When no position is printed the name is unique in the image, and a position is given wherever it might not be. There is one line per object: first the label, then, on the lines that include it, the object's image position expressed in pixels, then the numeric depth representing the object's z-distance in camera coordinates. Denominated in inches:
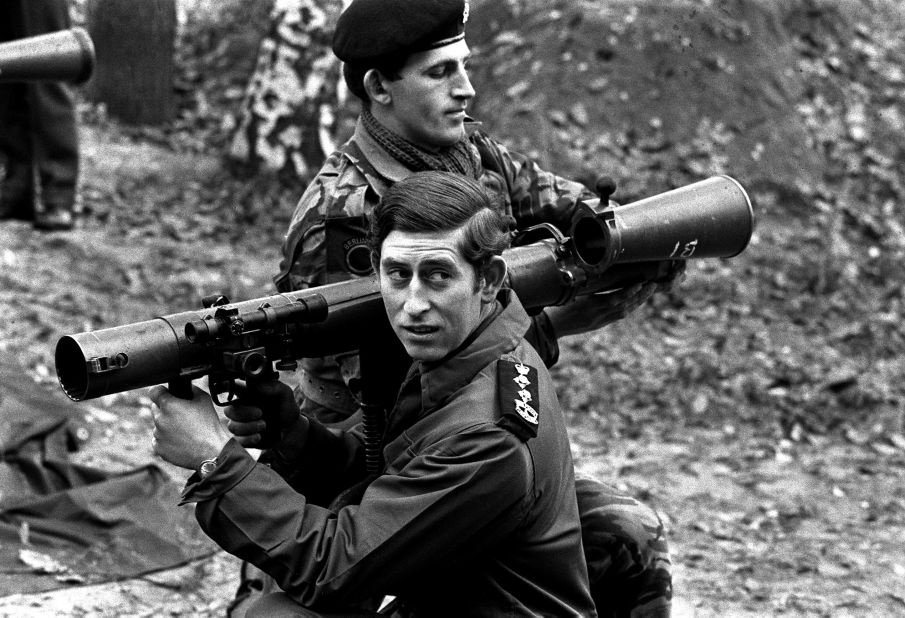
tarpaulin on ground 399.5
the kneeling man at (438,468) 223.3
